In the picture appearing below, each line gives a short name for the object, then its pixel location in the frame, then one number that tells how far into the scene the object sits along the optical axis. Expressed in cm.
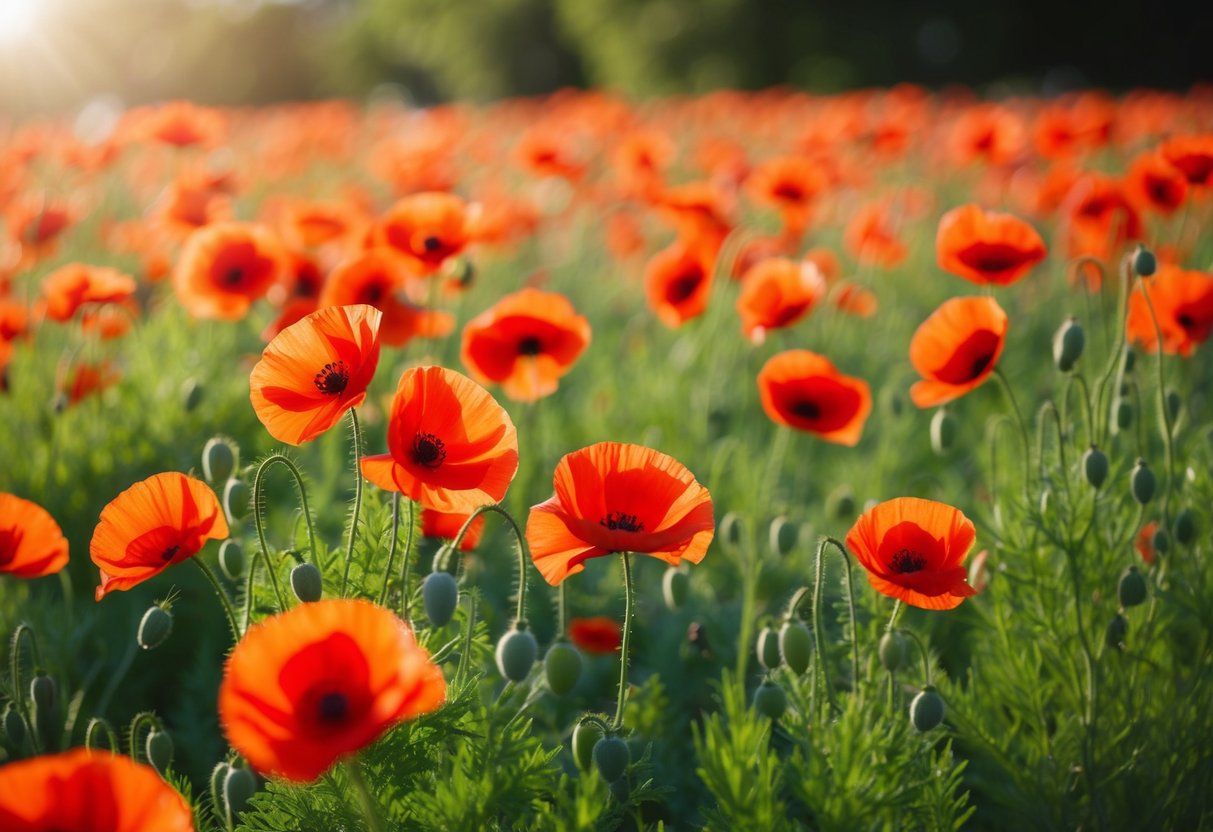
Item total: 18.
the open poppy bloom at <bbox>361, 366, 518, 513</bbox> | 100
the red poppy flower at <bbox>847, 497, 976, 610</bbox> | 102
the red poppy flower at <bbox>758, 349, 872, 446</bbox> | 124
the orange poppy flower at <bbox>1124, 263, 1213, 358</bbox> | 124
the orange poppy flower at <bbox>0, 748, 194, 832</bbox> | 87
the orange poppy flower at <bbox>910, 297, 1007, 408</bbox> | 115
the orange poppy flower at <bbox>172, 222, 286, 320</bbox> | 134
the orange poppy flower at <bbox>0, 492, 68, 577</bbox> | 103
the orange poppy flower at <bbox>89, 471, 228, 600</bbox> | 100
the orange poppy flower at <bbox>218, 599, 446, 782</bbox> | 89
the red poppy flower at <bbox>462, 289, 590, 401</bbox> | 123
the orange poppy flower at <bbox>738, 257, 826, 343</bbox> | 132
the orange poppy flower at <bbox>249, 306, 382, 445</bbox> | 102
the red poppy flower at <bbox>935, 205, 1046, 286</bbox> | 123
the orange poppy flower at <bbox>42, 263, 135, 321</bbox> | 129
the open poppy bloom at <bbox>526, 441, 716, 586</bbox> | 98
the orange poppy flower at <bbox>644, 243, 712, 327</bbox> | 146
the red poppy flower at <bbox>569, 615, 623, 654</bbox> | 124
